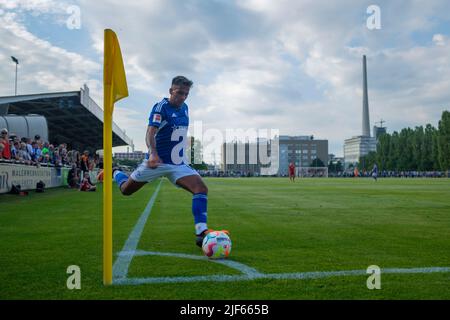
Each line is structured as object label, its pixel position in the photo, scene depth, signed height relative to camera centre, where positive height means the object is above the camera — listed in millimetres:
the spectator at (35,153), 19484 +852
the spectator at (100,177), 7145 -107
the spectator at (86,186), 20672 -738
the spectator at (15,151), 16781 +843
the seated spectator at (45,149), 21584 +1140
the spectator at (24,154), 17812 +745
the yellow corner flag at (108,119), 3695 +465
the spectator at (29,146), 18938 +1129
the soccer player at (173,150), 5570 +284
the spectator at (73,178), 24281 -407
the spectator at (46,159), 21183 +614
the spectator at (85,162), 21188 +441
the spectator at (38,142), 20531 +1432
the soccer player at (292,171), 46212 -210
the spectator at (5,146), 15573 +958
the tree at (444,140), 93062 +6135
